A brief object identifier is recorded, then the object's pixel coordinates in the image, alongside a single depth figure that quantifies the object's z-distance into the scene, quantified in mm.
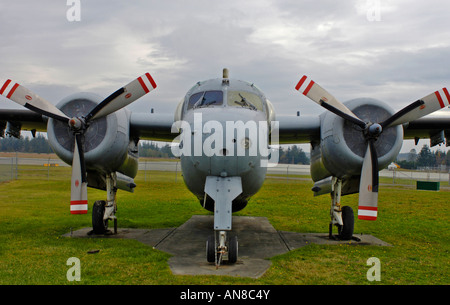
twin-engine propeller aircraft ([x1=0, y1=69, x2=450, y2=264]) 7488
